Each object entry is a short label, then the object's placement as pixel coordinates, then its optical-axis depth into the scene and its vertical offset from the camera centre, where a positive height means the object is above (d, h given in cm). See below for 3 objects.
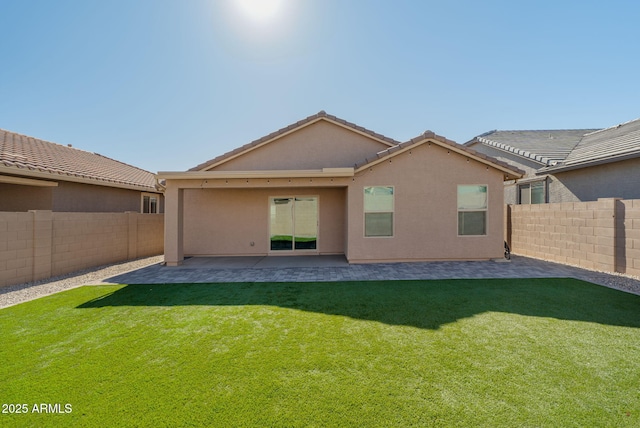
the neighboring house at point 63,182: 970 +143
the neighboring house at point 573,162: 1022 +242
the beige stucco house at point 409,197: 990 +74
